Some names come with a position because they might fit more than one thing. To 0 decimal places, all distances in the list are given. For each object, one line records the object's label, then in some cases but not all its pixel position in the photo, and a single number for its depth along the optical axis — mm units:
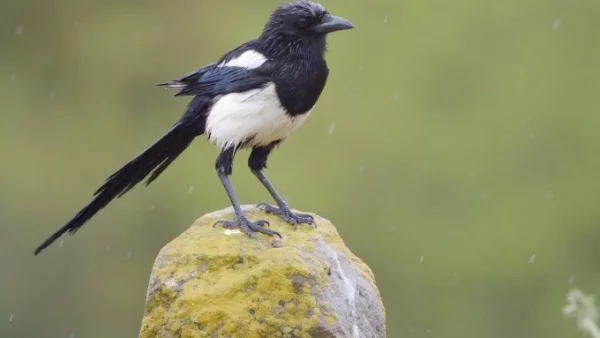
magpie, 10570
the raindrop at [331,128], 24687
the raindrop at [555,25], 25844
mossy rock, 9289
